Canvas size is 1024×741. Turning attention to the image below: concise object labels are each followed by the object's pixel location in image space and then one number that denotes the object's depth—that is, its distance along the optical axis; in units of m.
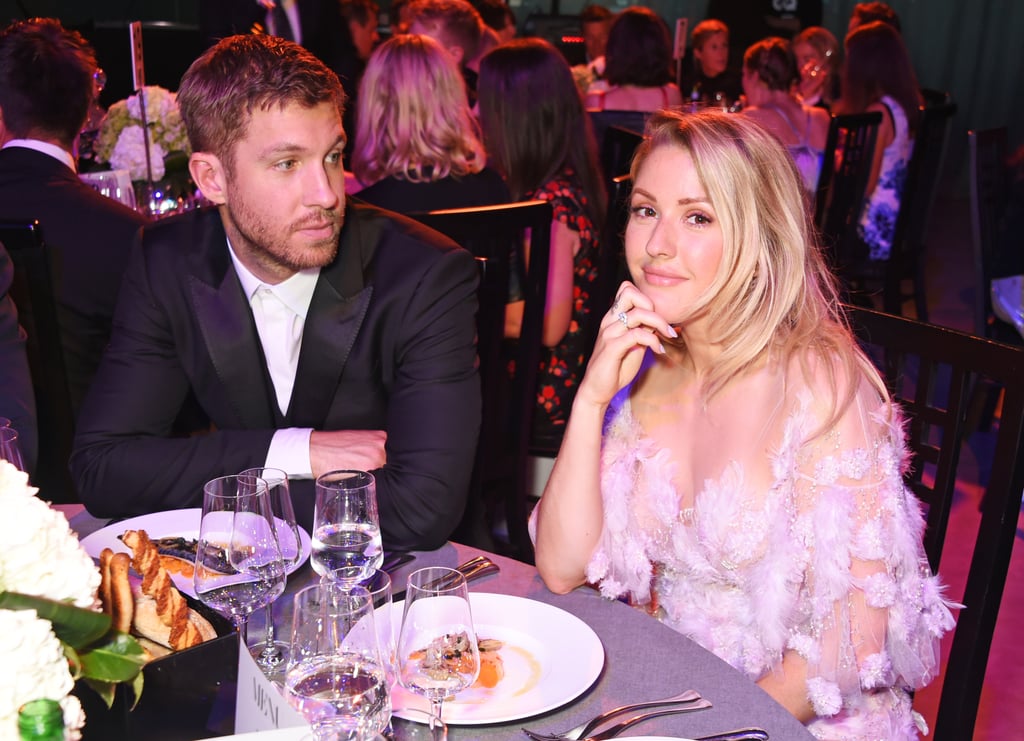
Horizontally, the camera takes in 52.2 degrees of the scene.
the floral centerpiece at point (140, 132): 3.61
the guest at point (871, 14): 7.57
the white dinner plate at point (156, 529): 1.52
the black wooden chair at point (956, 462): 1.50
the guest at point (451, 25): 5.93
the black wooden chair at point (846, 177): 4.86
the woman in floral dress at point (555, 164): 3.21
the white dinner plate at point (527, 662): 1.15
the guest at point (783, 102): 5.70
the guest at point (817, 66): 7.37
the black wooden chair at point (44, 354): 2.34
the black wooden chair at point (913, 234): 5.21
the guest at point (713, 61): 8.36
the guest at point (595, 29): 8.59
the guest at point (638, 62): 5.97
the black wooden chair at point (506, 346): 2.33
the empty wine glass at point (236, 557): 1.23
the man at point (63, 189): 2.90
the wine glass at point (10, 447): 1.35
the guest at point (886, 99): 5.79
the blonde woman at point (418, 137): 3.45
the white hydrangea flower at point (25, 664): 0.75
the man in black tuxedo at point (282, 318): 1.85
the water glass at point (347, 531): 1.31
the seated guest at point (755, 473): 1.57
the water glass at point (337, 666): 0.92
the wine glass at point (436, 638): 1.05
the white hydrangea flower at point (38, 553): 0.81
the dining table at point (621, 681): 1.00
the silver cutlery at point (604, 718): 1.12
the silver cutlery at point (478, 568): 1.49
